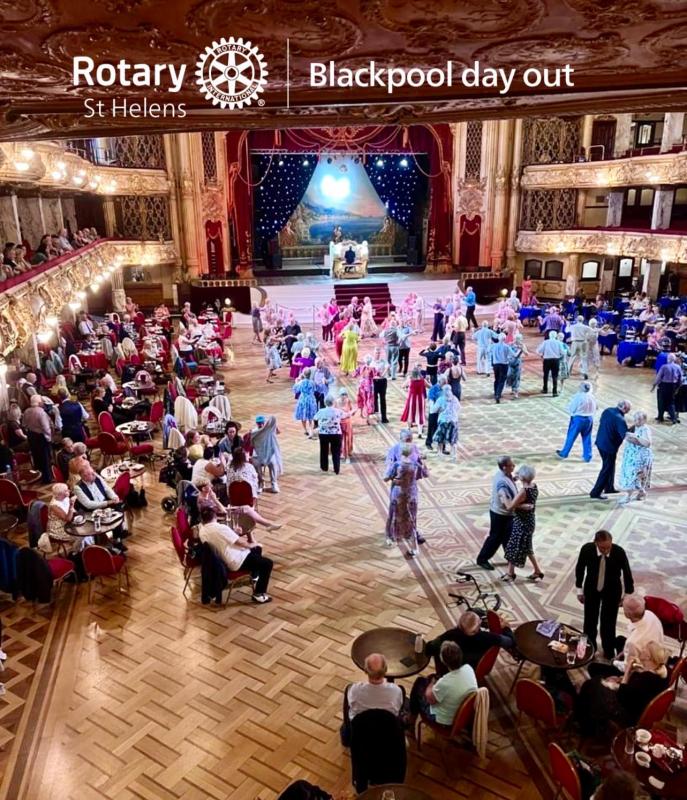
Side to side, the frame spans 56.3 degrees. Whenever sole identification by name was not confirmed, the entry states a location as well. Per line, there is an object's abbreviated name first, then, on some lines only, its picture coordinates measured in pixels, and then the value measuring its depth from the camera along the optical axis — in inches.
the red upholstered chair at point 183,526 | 257.3
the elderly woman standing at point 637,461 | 310.2
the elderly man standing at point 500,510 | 250.8
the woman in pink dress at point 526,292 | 861.2
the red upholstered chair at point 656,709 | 161.0
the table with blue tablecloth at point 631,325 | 652.1
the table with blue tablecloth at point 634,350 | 602.5
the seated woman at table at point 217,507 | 255.9
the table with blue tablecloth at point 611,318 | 709.9
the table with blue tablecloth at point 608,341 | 658.8
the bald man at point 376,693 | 161.3
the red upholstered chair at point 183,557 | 245.9
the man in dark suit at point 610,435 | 311.0
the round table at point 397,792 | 141.1
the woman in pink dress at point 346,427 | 369.1
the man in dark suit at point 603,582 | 205.2
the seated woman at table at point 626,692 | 169.6
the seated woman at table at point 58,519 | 257.3
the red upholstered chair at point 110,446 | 362.0
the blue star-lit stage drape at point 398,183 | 979.9
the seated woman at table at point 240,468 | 287.1
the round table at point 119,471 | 317.7
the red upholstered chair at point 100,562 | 242.4
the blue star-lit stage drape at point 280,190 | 964.0
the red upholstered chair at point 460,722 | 167.0
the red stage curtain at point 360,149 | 879.7
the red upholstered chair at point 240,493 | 282.7
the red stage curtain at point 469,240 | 949.8
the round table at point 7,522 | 272.9
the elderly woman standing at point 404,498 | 267.0
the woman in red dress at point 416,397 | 431.5
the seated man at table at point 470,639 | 180.5
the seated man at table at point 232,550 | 237.1
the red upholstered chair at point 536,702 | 170.9
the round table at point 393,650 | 183.2
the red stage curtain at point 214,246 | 901.8
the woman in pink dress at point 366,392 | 449.8
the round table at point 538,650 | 184.1
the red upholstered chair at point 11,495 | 301.1
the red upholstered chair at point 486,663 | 179.8
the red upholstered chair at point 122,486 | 302.4
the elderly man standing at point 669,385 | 427.5
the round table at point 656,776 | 143.2
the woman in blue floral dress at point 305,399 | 415.9
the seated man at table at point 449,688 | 166.4
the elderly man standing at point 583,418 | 358.6
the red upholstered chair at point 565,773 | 139.4
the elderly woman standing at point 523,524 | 244.7
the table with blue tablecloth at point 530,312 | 810.2
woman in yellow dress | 551.2
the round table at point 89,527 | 255.3
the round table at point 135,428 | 378.6
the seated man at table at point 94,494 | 272.1
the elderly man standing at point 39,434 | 353.7
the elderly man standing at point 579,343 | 531.2
